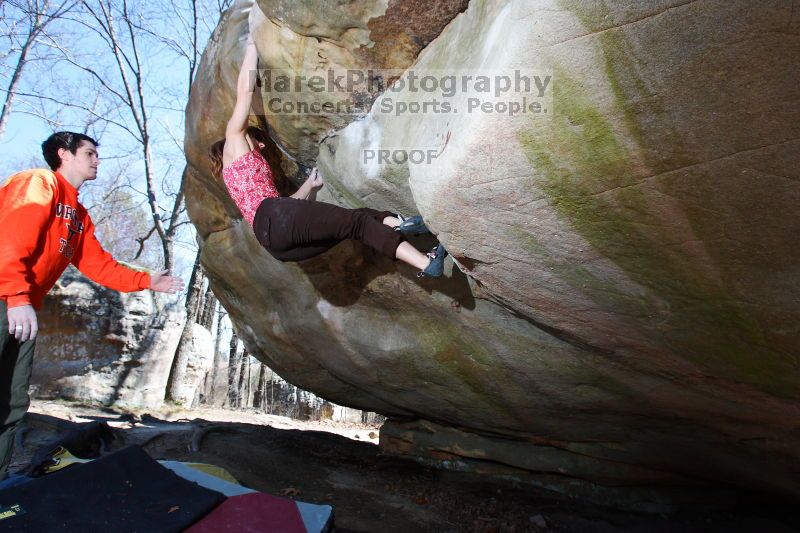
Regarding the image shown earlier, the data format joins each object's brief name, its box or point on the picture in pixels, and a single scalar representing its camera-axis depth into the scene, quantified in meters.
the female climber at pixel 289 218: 3.05
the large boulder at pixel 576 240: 1.79
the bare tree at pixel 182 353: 10.05
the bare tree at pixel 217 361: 15.71
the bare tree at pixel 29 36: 11.98
